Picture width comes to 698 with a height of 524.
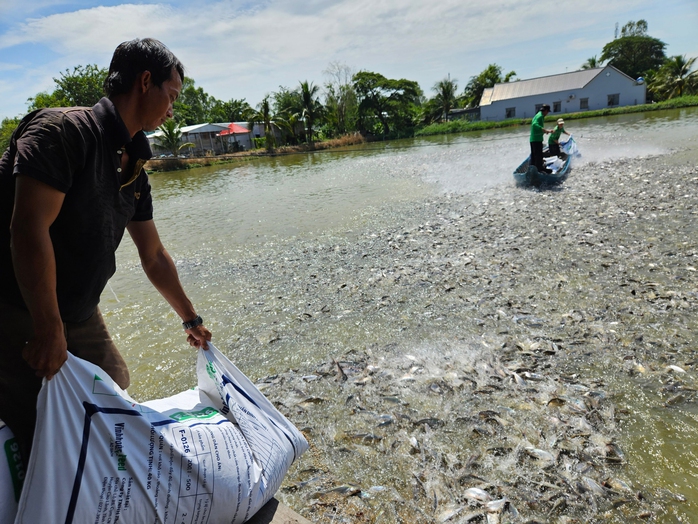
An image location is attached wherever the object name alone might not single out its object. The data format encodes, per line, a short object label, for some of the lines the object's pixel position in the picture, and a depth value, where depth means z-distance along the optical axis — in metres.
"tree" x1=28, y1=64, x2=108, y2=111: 56.69
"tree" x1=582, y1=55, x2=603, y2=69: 88.38
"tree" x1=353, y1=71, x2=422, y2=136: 66.62
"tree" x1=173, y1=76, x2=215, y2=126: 85.88
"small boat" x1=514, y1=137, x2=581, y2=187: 13.54
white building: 60.12
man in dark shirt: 1.70
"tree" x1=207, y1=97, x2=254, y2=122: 84.12
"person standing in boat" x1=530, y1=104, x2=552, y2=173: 13.86
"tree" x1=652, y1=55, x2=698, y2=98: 54.05
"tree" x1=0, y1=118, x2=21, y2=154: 57.11
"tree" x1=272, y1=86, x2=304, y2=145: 55.50
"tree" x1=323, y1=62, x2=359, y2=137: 66.56
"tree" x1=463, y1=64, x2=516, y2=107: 80.88
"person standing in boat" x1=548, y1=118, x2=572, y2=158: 16.59
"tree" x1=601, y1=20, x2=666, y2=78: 75.00
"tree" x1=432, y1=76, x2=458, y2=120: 71.56
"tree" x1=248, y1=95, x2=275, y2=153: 51.72
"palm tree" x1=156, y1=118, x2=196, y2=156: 44.56
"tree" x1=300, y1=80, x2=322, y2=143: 55.03
